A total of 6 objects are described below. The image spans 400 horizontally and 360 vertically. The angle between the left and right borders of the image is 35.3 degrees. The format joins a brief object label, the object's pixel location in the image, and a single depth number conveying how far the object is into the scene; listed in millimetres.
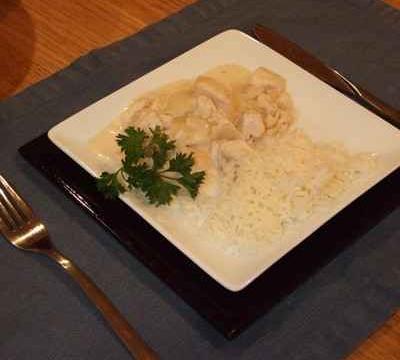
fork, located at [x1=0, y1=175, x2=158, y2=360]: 845
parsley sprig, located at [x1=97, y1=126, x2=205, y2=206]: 908
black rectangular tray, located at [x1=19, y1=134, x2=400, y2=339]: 840
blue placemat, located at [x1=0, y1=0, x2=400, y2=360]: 841
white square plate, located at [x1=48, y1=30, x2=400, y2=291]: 872
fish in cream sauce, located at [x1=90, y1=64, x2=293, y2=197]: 950
